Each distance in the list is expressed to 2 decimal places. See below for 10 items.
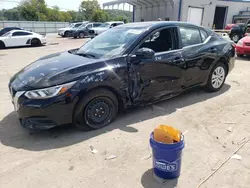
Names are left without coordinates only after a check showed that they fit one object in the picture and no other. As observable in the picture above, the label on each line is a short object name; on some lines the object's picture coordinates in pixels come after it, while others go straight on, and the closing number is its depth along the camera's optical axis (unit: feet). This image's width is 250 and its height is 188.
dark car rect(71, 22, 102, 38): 76.07
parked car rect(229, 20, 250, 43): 46.03
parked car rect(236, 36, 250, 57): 29.94
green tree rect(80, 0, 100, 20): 229.04
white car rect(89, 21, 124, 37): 77.30
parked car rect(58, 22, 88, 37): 80.03
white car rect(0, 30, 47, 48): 48.99
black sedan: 9.89
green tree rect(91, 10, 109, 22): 184.34
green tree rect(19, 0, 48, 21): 210.18
